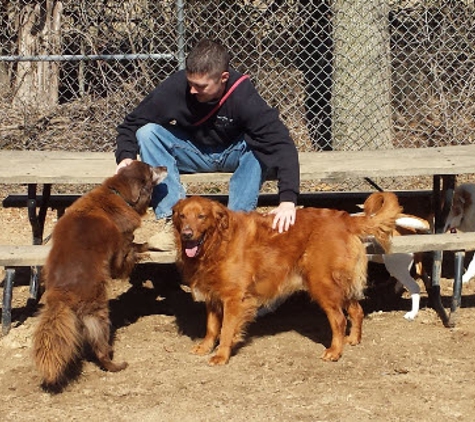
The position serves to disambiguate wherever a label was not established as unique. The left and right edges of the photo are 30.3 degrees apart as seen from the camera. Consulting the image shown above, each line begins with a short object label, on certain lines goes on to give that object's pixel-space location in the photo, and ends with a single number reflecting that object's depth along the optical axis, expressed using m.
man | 5.30
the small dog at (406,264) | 5.77
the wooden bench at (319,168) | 5.49
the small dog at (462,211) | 6.44
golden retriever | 4.96
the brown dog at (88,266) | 4.38
